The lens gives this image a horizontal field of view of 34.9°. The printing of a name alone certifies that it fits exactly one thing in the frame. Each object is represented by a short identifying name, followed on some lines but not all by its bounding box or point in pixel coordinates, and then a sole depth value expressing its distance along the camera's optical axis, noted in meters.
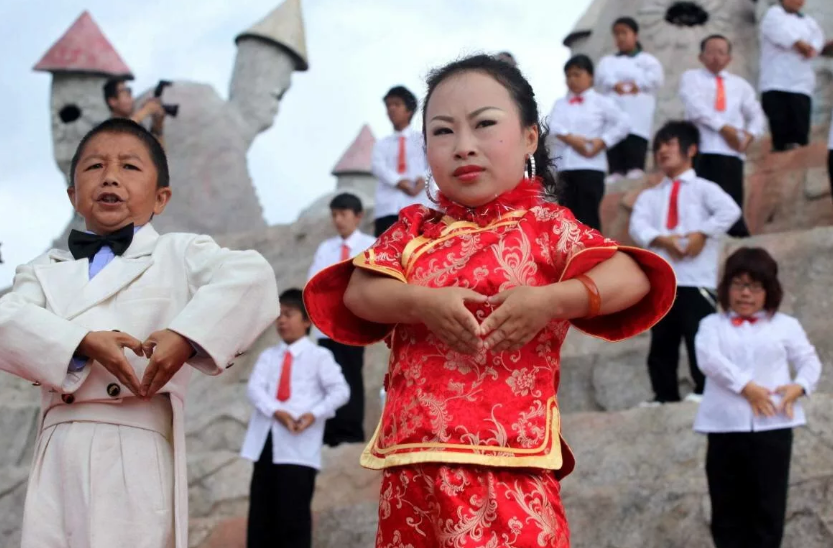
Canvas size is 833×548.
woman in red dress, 2.63
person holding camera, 9.42
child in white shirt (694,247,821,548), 5.03
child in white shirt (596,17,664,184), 9.42
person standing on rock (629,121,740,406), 6.79
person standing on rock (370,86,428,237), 8.45
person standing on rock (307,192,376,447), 7.70
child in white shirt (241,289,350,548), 6.14
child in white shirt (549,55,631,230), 8.31
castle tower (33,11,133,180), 14.47
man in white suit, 2.93
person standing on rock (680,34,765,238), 8.31
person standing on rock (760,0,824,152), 9.58
